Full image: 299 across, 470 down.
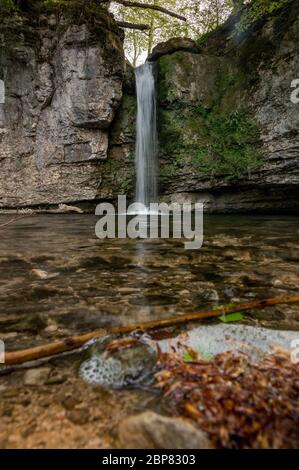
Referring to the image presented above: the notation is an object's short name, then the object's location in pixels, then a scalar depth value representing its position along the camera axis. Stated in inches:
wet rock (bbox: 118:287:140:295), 99.5
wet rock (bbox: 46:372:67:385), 53.4
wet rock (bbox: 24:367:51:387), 53.3
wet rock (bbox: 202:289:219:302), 91.8
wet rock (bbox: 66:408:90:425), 44.6
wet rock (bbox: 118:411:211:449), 39.0
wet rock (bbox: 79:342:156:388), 53.1
